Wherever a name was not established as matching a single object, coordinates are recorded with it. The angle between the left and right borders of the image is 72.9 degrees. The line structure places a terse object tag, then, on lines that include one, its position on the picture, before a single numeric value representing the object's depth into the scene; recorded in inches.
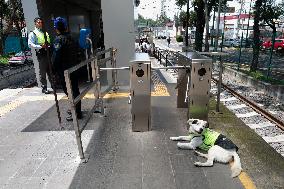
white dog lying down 109.0
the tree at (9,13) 786.4
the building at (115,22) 213.5
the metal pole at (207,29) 557.3
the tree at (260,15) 393.2
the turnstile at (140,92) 131.9
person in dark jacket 140.5
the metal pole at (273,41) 291.4
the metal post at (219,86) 161.0
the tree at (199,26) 635.2
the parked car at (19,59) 640.7
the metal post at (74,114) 99.7
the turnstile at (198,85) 134.3
